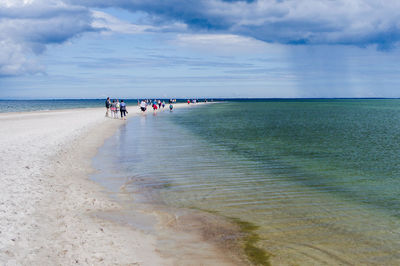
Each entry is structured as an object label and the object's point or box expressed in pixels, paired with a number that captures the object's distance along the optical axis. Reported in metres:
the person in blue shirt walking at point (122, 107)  44.62
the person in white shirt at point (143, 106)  57.93
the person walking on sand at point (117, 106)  48.71
